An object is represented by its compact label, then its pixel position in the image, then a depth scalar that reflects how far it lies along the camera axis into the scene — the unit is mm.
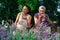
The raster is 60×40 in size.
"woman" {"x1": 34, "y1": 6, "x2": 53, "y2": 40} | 7551
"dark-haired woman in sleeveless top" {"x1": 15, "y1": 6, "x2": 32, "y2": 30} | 7655
